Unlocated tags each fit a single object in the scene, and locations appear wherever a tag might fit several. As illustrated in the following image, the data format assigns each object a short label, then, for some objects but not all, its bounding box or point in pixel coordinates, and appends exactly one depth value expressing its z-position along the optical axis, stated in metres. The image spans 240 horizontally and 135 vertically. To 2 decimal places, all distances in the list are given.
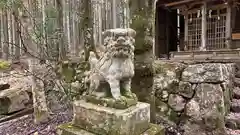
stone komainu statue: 1.87
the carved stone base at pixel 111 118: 1.91
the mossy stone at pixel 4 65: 8.62
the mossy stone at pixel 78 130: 2.14
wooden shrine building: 9.72
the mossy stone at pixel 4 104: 4.69
